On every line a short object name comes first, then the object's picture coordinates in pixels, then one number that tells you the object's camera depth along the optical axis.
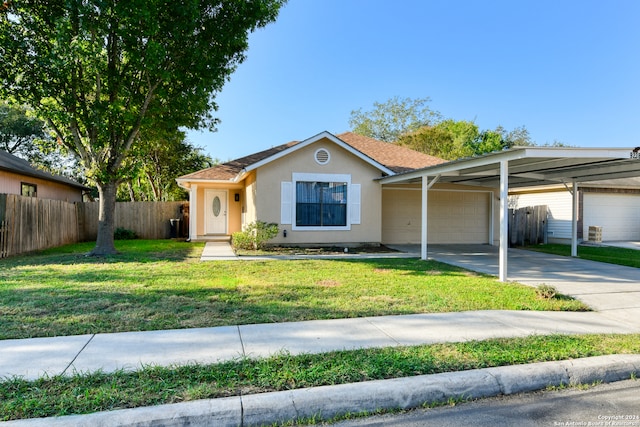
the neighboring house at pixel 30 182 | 14.07
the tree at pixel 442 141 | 32.38
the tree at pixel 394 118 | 37.28
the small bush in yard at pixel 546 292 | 6.18
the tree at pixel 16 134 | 25.77
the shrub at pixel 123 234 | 16.12
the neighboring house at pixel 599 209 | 16.55
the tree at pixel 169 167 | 23.92
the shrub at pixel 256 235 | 11.79
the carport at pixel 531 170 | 7.06
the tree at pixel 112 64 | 9.05
